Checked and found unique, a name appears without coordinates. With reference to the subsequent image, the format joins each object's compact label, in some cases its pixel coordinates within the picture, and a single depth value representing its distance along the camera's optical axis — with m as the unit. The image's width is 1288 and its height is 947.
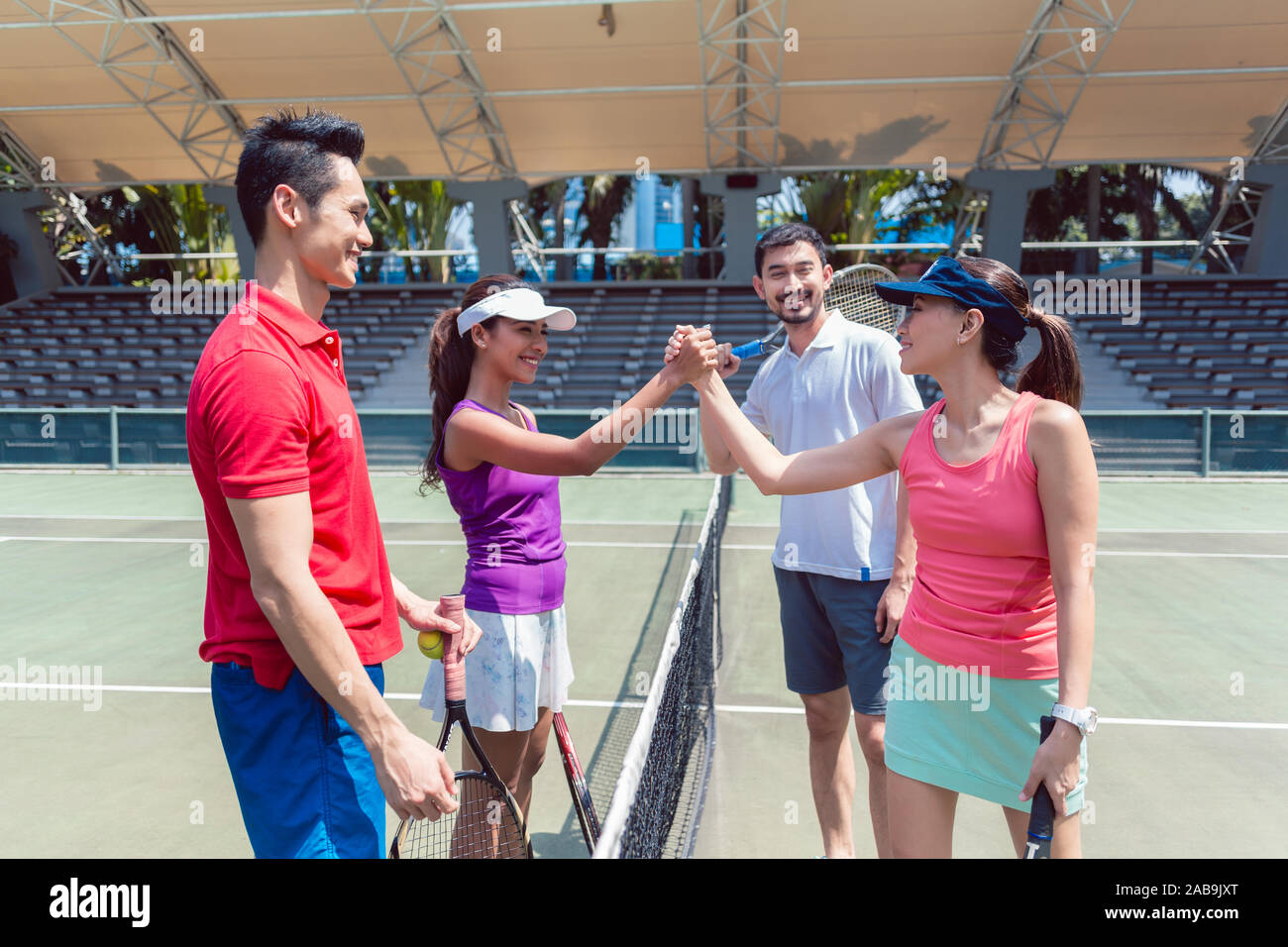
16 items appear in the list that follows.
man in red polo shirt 1.68
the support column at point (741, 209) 19.45
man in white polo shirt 3.21
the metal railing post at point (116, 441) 14.30
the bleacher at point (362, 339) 18.95
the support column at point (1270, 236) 19.66
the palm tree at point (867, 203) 24.23
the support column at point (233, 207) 20.75
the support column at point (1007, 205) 18.91
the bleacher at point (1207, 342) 16.94
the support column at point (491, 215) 20.01
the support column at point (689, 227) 23.95
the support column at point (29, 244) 22.56
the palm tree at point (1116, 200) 26.91
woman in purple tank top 2.74
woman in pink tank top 2.08
